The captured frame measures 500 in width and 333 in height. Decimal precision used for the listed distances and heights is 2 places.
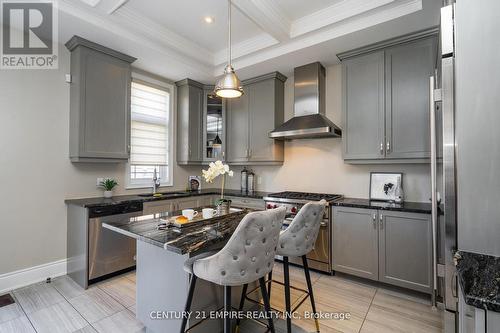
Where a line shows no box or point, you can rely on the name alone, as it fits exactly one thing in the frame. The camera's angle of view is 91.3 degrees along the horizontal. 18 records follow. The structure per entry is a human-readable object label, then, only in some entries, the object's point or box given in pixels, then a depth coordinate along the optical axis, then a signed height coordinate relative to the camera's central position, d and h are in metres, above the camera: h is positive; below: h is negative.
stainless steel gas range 3.00 -0.76
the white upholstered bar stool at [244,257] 1.31 -0.49
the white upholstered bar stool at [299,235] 1.76 -0.49
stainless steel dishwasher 2.69 -0.87
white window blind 3.76 +0.72
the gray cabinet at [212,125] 4.37 +0.80
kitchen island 1.58 -0.77
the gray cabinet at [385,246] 2.44 -0.83
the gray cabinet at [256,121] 3.85 +0.80
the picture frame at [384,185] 3.04 -0.19
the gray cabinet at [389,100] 2.67 +0.83
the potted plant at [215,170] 2.07 +0.00
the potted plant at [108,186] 3.27 -0.22
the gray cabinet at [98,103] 2.88 +0.83
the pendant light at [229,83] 2.14 +0.76
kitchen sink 3.48 -0.38
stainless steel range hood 3.28 +0.92
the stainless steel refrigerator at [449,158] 1.12 +0.05
